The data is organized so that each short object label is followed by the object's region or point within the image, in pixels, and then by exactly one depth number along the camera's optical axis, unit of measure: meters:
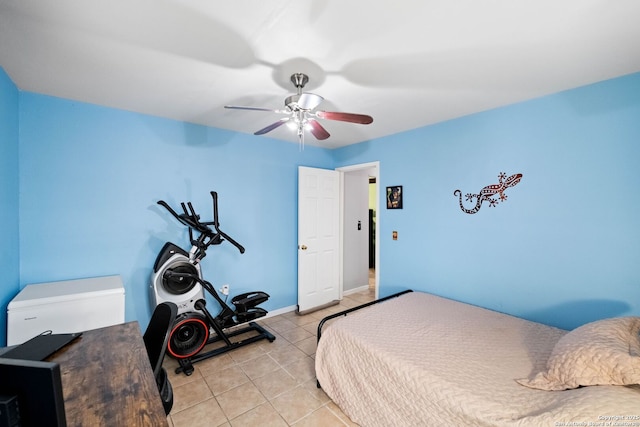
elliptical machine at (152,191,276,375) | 2.57
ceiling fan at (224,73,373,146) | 1.71
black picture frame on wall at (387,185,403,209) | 3.48
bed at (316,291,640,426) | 1.23
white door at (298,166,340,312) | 3.87
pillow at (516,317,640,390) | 1.24
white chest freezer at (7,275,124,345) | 1.86
